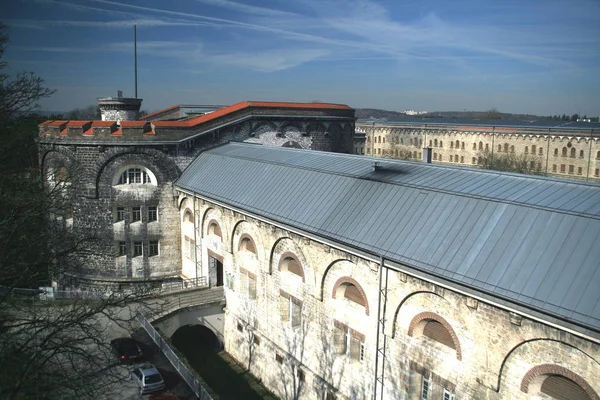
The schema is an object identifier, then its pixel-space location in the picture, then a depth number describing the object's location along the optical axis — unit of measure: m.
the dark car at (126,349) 19.02
